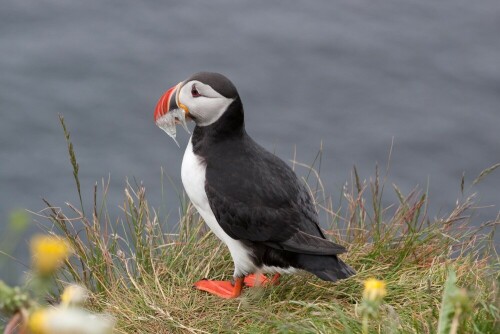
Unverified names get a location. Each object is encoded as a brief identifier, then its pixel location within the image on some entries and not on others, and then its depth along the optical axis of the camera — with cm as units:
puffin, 630
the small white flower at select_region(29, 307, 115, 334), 407
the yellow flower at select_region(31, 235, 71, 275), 476
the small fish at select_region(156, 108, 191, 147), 635
